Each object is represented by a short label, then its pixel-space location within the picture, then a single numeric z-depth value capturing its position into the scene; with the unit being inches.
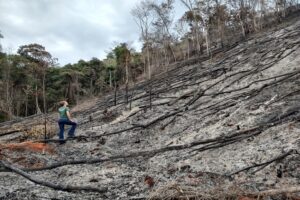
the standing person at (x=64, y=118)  354.9
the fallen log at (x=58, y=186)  220.8
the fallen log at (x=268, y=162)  225.3
